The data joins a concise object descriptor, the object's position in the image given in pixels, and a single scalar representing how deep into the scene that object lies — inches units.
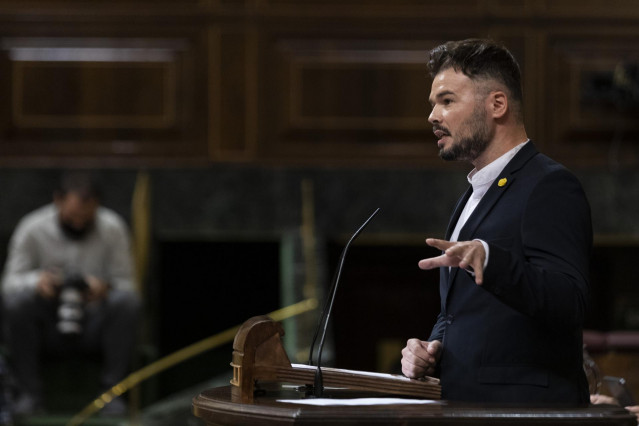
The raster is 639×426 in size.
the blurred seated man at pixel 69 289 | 677.7
